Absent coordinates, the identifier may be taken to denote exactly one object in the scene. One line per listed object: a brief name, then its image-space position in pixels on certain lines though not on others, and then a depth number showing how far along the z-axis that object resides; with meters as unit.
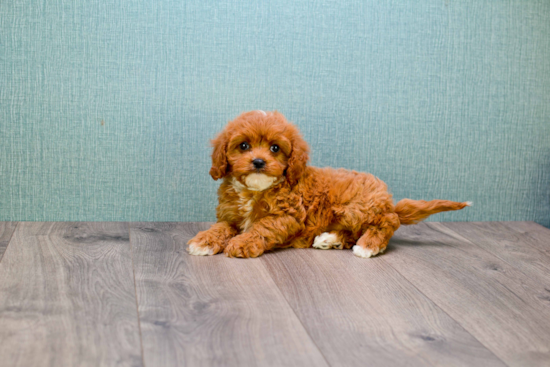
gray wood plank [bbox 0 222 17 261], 1.82
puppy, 1.80
